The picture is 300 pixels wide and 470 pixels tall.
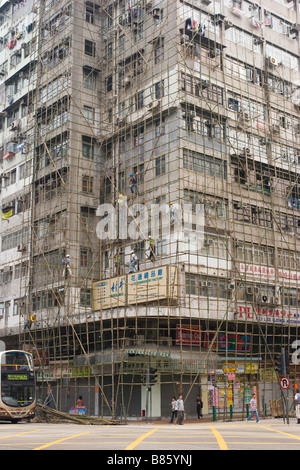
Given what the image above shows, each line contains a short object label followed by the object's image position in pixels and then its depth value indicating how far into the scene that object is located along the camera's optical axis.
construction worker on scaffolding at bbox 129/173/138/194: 28.31
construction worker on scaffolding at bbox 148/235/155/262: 25.47
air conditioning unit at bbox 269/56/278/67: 32.66
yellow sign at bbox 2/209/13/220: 35.97
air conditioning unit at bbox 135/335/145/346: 25.12
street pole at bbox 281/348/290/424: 20.24
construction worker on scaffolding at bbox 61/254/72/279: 28.08
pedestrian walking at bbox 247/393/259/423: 20.80
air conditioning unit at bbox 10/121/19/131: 36.66
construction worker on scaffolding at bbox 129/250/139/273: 26.11
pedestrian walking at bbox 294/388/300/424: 20.81
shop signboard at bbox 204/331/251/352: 25.58
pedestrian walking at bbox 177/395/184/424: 21.11
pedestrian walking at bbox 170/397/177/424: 21.66
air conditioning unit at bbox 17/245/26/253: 33.17
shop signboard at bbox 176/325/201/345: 24.94
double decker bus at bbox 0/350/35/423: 22.94
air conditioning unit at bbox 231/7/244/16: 31.92
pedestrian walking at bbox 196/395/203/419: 24.17
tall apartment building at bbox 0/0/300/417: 25.27
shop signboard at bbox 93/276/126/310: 25.83
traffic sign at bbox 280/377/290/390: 19.47
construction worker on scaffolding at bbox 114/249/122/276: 27.33
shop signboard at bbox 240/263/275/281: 27.09
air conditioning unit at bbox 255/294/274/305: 26.65
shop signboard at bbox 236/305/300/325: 26.02
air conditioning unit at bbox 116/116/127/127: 29.69
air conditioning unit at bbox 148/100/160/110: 27.81
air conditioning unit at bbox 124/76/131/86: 30.59
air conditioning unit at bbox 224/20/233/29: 30.93
